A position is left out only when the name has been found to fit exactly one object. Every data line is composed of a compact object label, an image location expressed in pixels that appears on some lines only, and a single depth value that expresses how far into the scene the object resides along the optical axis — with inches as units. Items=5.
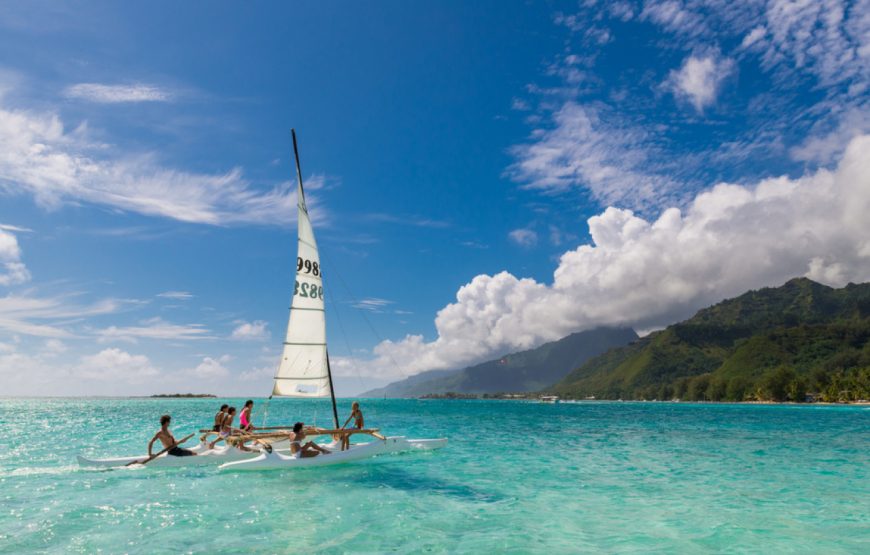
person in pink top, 1045.2
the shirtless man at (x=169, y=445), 938.1
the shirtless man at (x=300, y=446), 912.9
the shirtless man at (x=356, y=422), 994.1
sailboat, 1033.5
